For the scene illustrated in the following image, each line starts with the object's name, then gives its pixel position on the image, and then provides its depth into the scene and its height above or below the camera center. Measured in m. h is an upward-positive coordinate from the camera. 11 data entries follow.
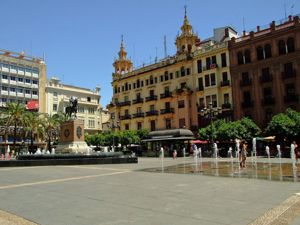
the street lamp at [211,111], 40.17 +4.90
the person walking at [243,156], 19.89 -0.64
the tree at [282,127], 38.31 +2.18
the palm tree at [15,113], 57.38 +7.13
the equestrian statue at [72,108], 34.25 +4.59
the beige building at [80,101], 79.19 +12.88
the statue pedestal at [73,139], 31.45 +1.19
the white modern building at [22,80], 70.25 +16.70
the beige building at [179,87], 52.66 +11.44
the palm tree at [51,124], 64.81 +5.58
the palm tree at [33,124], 59.59 +5.44
